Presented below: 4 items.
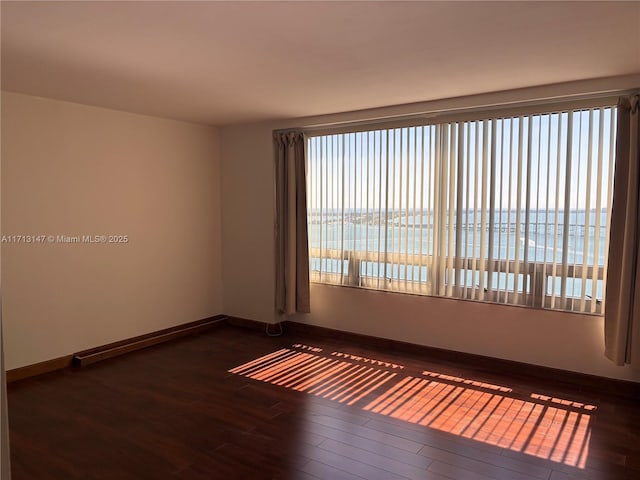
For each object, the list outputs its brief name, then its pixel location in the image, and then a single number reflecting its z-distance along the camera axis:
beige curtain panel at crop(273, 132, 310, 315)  5.09
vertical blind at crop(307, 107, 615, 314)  3.67
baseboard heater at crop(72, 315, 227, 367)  4.31
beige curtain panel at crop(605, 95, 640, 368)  3.38
